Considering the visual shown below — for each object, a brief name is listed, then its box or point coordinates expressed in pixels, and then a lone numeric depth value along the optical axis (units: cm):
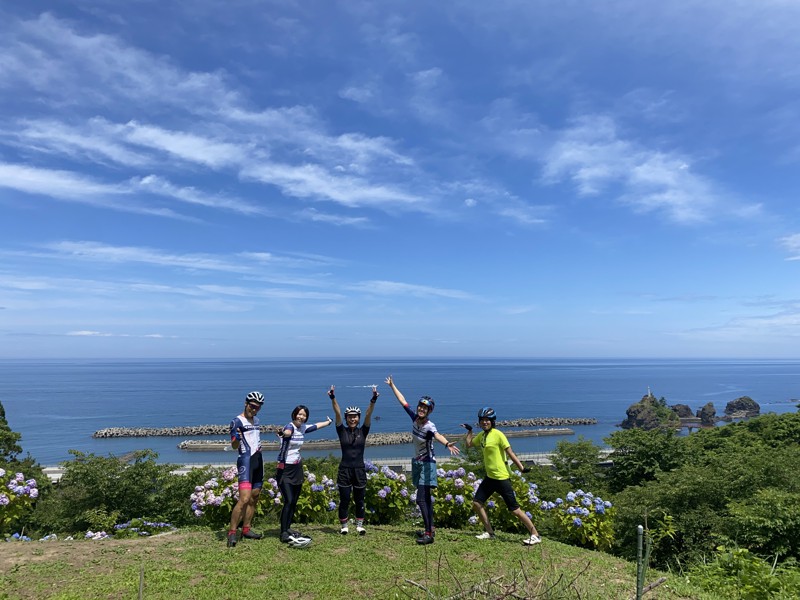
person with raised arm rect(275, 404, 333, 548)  632
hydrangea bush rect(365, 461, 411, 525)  780
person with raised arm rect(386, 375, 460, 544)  623
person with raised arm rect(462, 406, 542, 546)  617
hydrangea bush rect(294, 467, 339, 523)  749
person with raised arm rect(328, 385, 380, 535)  652
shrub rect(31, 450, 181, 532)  1358
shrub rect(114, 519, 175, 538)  784
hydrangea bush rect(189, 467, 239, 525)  731
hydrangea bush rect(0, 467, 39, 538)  712
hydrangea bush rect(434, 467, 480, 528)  770
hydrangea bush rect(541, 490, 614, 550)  744
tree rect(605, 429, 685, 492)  2303
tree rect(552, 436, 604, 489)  2498
